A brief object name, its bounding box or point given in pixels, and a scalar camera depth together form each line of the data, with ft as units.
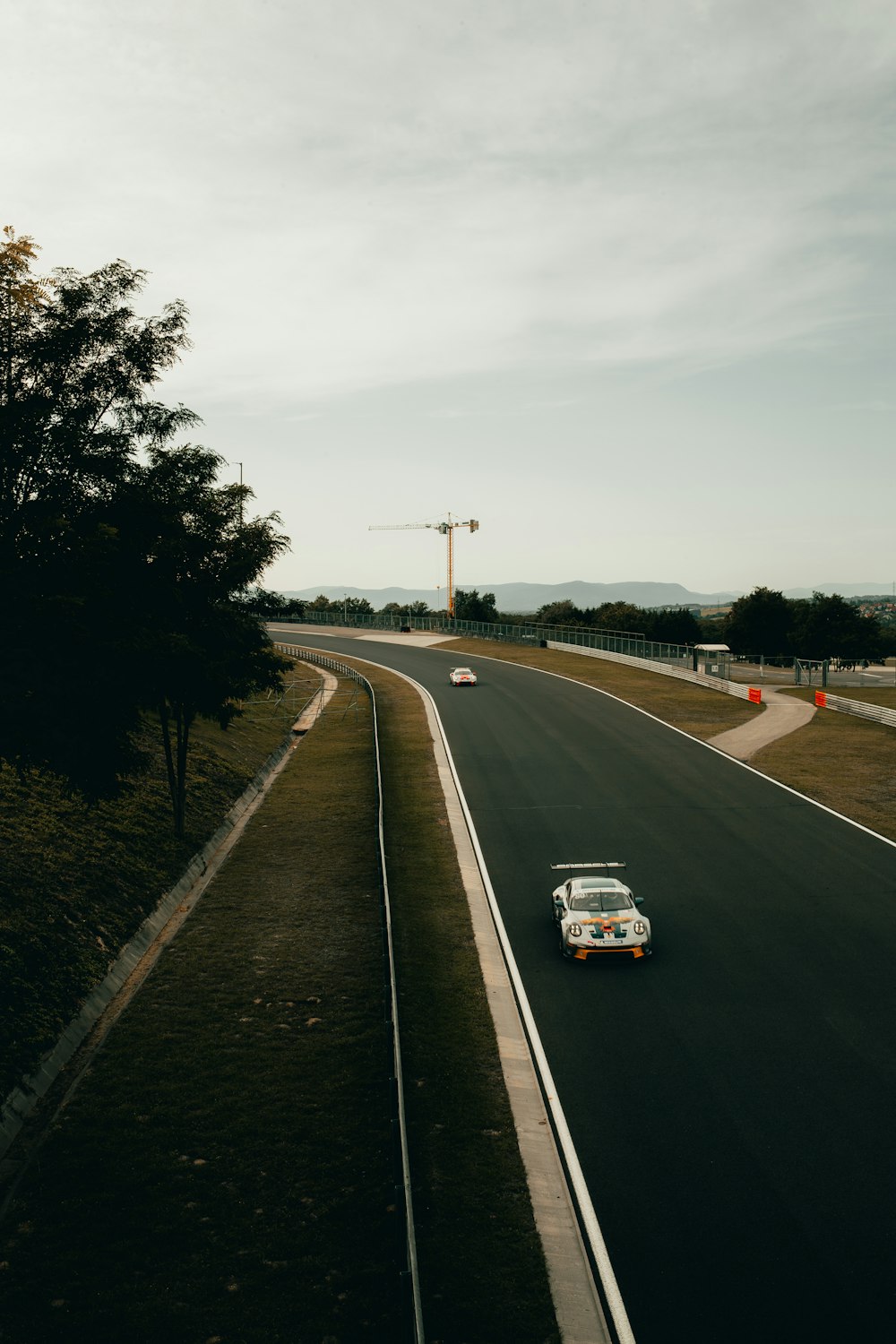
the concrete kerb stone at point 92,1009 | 41.75
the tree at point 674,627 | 463.42
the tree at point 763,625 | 429.38
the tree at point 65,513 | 40.93
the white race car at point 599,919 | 58.49
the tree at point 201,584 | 59.16
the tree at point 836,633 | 411.54
